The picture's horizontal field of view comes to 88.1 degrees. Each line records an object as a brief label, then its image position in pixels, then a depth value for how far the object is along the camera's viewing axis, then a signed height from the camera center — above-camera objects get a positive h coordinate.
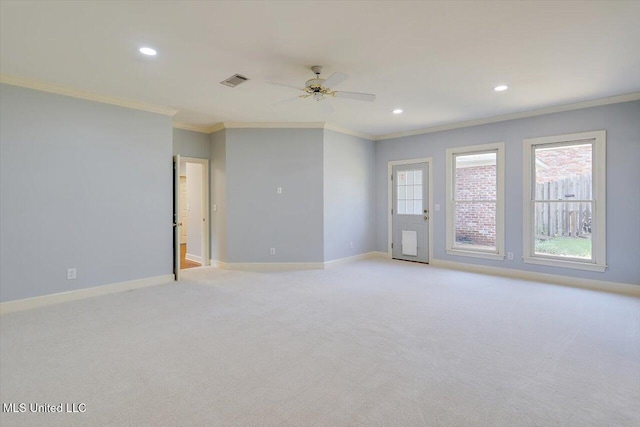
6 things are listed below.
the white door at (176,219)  5.27 -0.13
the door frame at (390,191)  6.78 +0.44
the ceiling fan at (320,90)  3.48 +1.33
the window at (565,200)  4.77 +0.16
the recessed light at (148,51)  3.12 +1.54
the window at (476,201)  5.73 +0.19
